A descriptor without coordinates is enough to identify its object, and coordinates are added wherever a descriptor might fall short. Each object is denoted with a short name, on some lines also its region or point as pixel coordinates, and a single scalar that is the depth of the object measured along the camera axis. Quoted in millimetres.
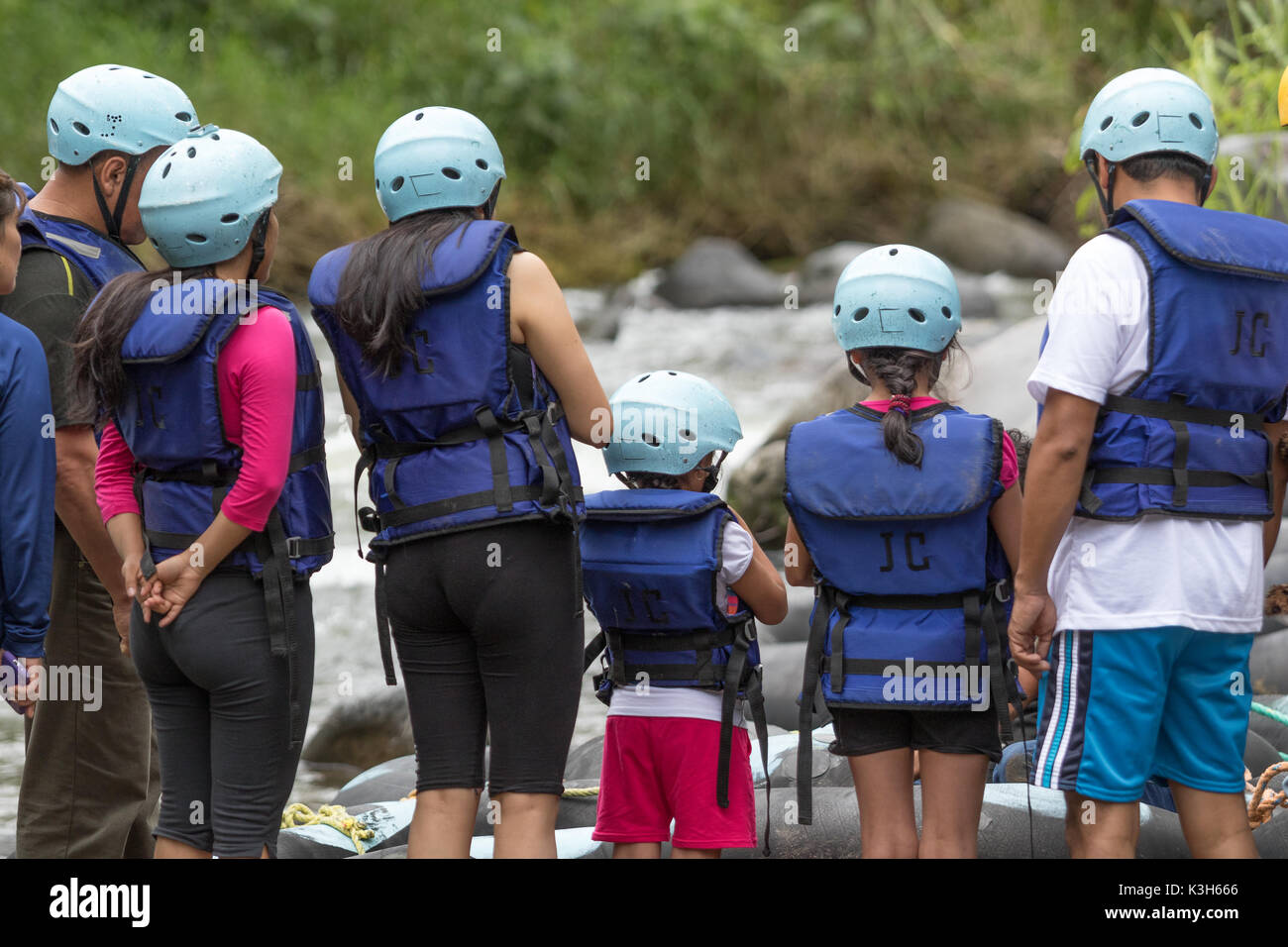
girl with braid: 6738
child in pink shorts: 7117
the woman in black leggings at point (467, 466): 6434
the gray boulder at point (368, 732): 12203
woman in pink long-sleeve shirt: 6395
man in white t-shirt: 6289
